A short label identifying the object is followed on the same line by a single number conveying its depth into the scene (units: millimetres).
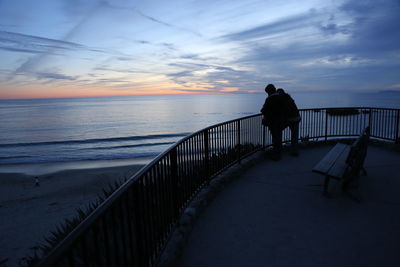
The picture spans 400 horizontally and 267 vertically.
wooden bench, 3900
